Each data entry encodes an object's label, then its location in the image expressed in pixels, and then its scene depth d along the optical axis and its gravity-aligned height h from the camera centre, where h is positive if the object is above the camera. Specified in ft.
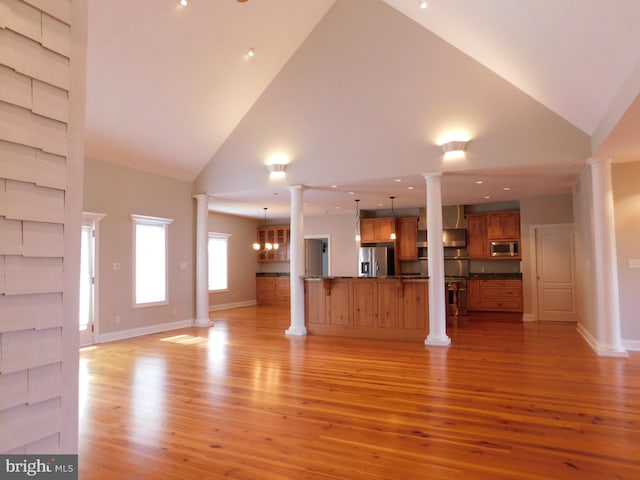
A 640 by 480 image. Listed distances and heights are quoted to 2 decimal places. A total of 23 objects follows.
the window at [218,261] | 36.38 -0.17
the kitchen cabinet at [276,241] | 40.65 +1.70
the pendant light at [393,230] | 33.73 +2.18
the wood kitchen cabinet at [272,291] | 40.04 -3.25
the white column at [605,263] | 17.85 -0.48
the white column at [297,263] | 23.80 -0.31
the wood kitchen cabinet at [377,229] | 34.68 +2.34
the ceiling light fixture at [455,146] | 20.01 +5.33
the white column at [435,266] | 20.42 -0.55
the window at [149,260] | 24.47 +0.03
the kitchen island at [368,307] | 21.54 -2.79
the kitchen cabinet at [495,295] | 29.99 -3.05
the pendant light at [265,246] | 36.98 +1.18
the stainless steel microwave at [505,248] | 30.58 +0.40
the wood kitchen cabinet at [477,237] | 31.73 +1.38
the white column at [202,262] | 27.71 -0.17
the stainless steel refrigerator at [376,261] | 34.27 -0.42
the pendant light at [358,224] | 34.25 +2.89
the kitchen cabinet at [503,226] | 30.63 +2.14
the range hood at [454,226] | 32.60 +2.28
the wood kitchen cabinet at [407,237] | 34.42 +1.56
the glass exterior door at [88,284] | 21.48 -1.20
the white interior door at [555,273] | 27.50 -1.37
